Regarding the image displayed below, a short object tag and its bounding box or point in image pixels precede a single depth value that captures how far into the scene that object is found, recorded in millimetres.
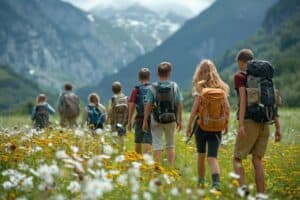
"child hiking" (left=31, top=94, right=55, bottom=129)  16953
